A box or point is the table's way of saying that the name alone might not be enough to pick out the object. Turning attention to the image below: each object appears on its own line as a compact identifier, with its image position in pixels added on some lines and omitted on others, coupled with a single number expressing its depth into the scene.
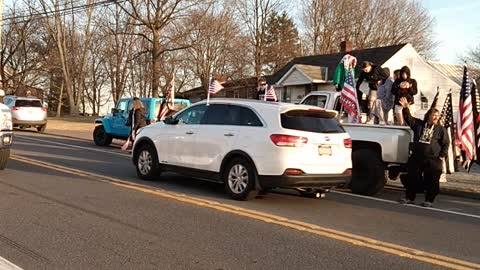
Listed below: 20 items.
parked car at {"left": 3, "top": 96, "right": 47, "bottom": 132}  27.05
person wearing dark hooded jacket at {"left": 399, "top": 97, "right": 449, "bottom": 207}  9.24
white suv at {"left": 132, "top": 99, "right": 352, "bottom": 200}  8.62
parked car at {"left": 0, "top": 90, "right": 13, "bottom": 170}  11.09
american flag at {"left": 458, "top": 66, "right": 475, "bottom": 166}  11.17
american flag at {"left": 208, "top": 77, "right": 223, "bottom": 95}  19.21
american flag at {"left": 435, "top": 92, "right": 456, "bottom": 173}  10.37
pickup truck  10.35
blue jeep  19.72
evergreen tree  52.47
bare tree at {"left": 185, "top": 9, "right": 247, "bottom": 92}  49.34
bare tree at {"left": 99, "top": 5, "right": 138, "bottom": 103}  51.69
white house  37.44
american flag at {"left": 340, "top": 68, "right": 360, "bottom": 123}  11.95
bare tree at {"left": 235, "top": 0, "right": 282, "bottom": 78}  48.66
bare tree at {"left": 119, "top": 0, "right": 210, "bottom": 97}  41.19
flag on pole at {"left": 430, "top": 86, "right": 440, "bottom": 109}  9.80
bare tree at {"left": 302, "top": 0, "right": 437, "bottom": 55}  52.62
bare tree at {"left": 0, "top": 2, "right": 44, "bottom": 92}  61.75
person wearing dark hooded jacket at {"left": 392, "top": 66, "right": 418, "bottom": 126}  11.52
